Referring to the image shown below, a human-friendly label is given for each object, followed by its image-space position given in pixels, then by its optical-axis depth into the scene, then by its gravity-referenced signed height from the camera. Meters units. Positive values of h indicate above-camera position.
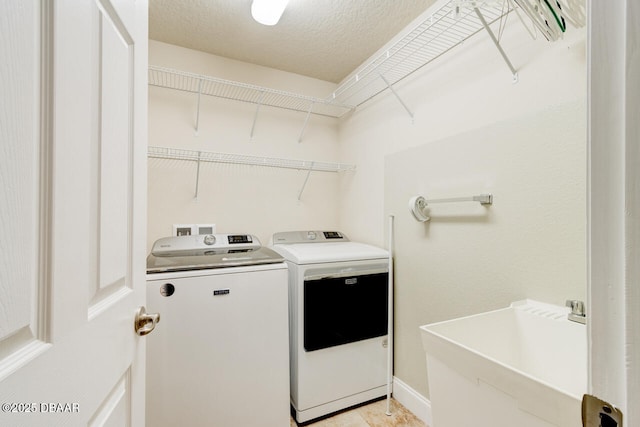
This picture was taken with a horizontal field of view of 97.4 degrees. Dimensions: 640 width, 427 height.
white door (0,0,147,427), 0.36 +0.00
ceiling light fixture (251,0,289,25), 1.53 +1.14
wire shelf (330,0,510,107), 1.30 +0.97
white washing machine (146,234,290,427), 1.38 -0.68
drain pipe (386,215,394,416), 1.87 -0.76
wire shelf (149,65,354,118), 1.91 +0.95
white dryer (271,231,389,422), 1.73 -0.73
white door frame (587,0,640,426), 0.33 +0.01
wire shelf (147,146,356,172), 1.94 +0.42
